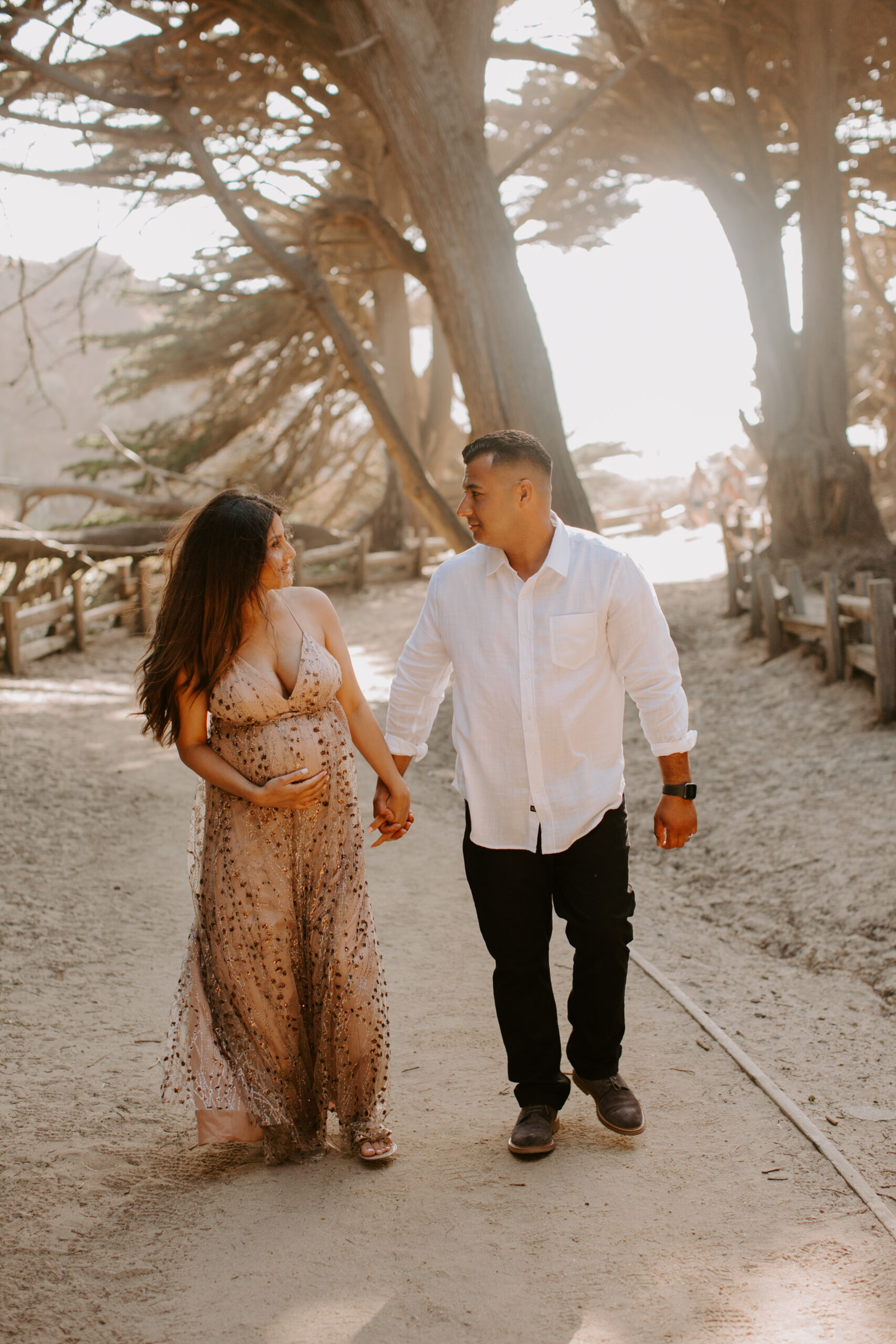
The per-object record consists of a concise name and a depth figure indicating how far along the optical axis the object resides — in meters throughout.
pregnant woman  2.99
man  3.12
